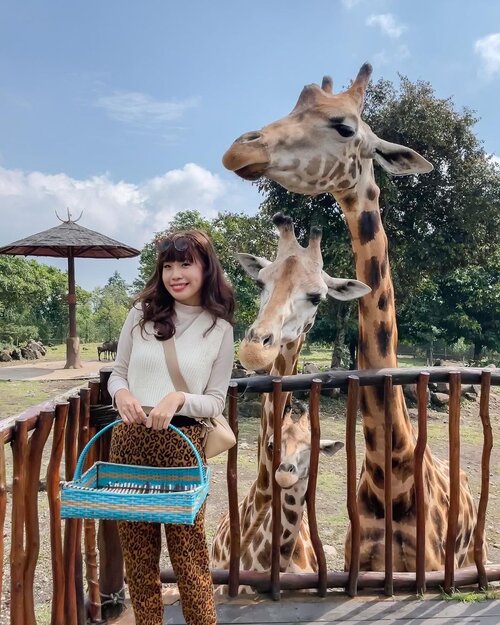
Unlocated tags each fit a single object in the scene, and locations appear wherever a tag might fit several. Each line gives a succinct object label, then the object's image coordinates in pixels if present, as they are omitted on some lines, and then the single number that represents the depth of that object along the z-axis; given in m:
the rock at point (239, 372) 10.79
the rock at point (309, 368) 11.82
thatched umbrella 15.25
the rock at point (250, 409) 10.87
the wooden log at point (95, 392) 2.50
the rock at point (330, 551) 4.89
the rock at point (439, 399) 11.97
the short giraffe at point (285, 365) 2.62
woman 1.91
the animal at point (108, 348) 19.52
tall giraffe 2.70
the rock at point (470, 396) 12.83
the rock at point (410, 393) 12.01
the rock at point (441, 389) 12.50
